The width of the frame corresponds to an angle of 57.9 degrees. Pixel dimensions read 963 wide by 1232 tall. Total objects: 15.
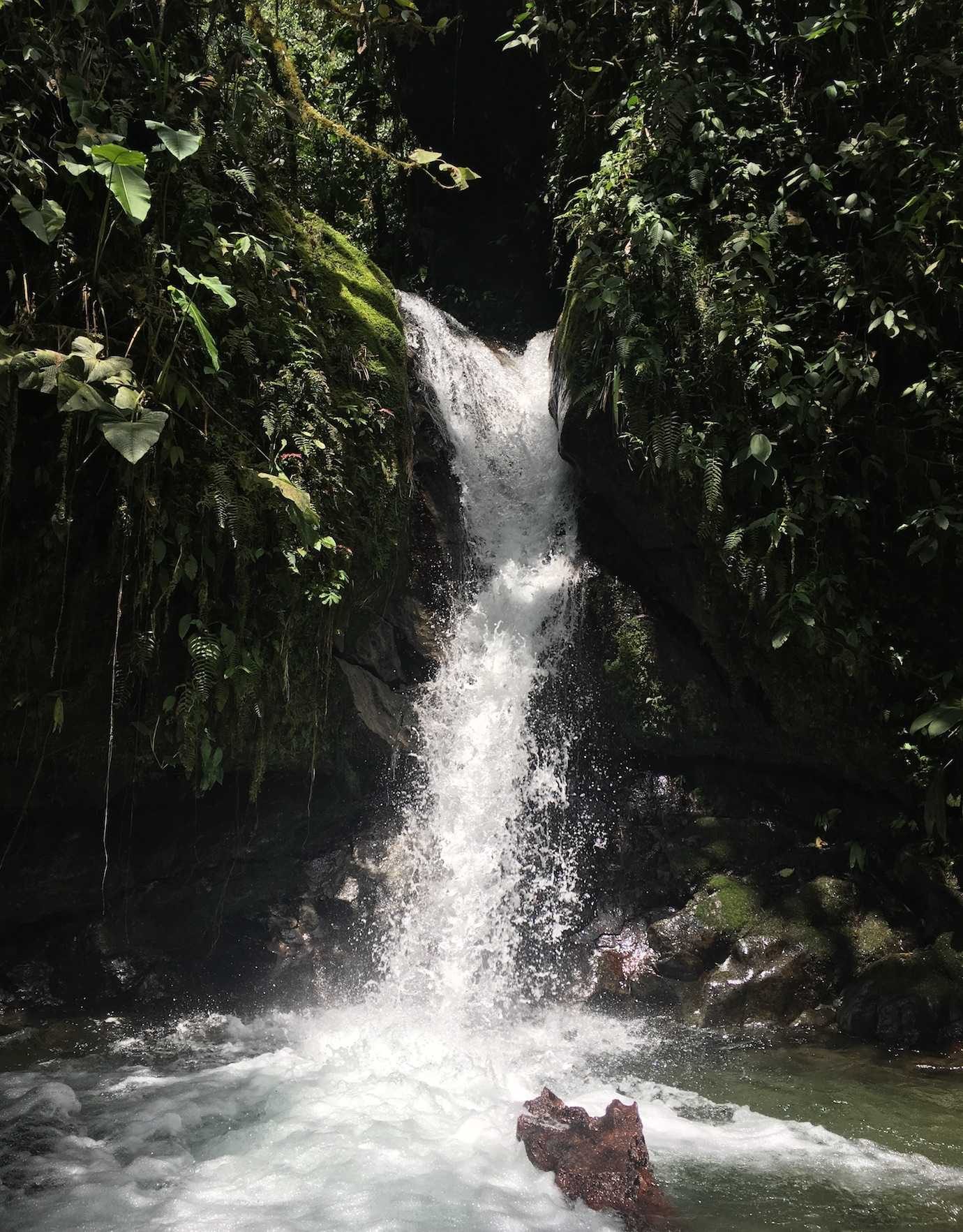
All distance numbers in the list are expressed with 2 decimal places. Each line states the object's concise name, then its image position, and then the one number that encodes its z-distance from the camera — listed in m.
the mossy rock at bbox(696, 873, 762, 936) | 5.75
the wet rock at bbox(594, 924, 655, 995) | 5.70
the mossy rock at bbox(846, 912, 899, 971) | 5.50
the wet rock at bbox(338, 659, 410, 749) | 6.09
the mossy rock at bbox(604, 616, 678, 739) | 6.66
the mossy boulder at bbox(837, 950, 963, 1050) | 4.96
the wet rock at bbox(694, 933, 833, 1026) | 5.33
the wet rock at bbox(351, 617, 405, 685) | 6.31
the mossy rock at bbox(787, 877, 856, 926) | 5.70
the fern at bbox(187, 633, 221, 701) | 4.59
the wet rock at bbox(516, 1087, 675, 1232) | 3.20
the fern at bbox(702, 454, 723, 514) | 5.77
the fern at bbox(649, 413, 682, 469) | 5.98
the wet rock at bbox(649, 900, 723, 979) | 5.64
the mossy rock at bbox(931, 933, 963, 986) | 5.20
